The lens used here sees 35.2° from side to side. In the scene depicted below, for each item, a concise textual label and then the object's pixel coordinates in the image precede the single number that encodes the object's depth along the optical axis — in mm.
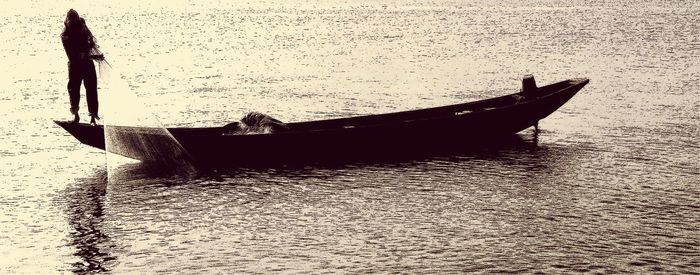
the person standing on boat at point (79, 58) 17953
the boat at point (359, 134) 18078
